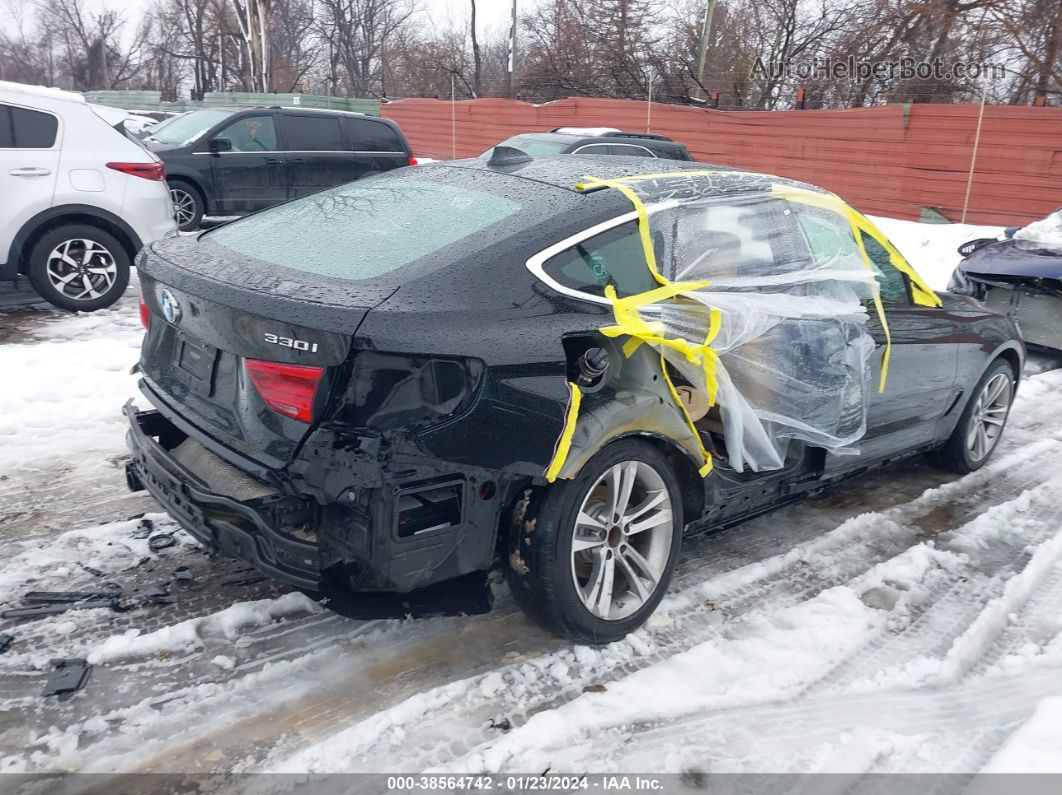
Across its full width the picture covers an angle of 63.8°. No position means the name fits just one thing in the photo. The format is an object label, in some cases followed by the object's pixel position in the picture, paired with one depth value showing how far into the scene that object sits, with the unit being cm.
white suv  660
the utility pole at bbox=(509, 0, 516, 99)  3053
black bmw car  254
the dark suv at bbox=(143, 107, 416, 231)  1032
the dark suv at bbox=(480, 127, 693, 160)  1097
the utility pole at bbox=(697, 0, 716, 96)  2439
